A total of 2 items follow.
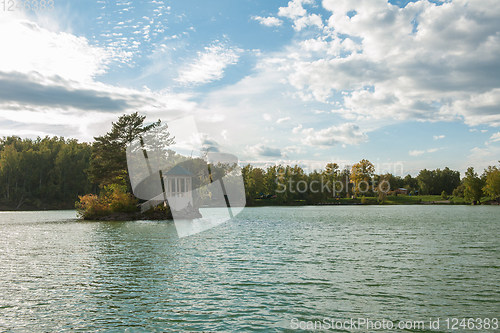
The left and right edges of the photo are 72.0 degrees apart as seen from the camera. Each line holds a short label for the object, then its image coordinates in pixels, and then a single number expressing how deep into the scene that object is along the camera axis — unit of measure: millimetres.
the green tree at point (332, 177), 136500
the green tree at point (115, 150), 54062
